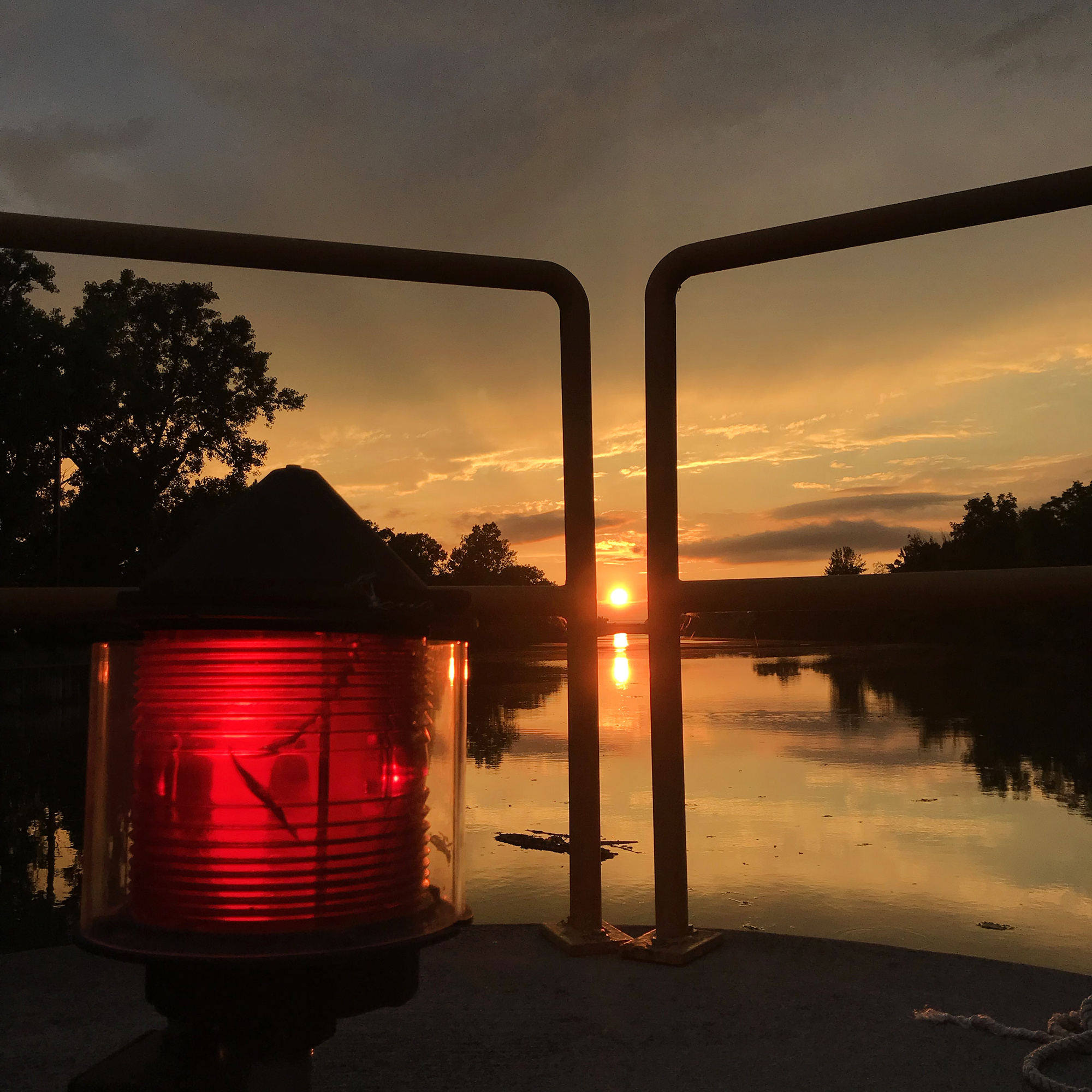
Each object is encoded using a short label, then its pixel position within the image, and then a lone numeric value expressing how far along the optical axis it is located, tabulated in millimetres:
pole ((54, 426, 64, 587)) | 21105
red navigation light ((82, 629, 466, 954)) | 896
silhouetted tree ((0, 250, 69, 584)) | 22219
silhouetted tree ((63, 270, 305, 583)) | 21000
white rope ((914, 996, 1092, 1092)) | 1487
